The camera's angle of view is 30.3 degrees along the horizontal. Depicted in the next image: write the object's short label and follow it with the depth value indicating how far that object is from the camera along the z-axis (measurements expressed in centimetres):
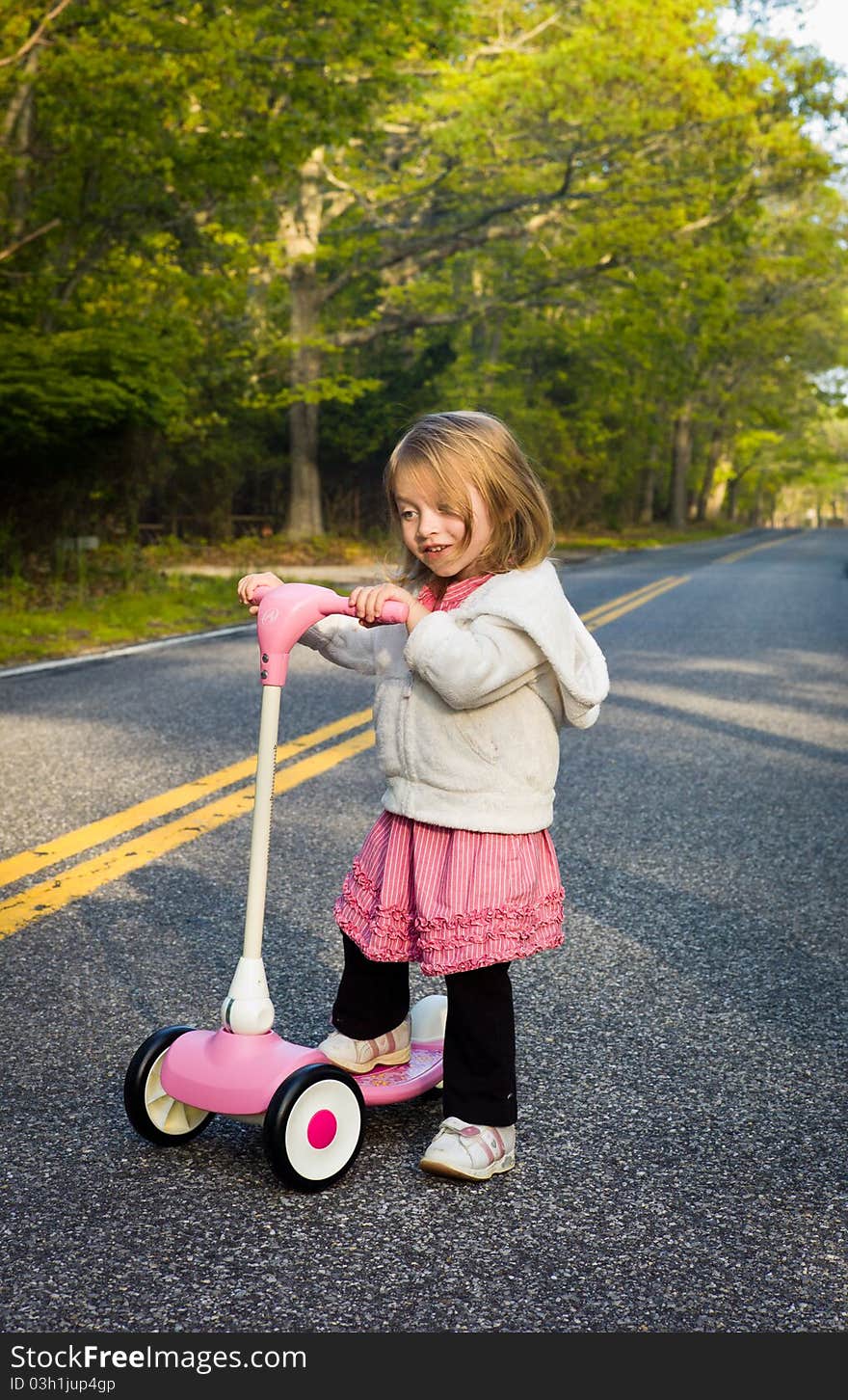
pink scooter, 280
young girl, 289
